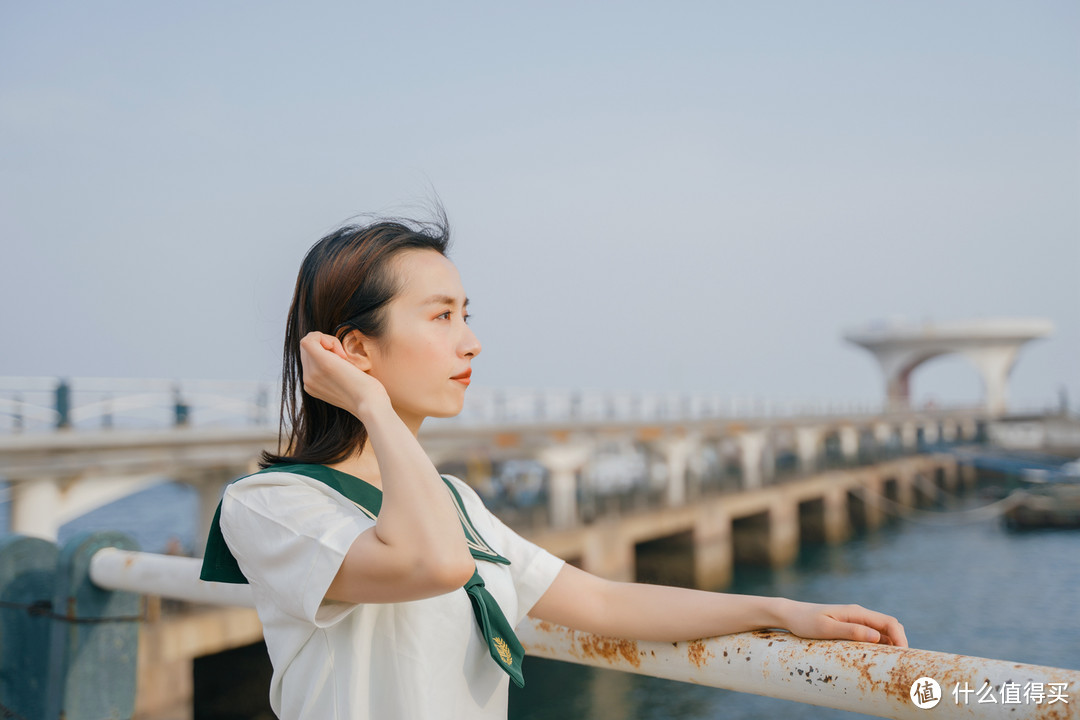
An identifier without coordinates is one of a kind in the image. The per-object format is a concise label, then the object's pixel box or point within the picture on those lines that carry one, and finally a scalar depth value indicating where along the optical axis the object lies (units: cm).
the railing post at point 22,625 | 224
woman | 111
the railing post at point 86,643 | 216
